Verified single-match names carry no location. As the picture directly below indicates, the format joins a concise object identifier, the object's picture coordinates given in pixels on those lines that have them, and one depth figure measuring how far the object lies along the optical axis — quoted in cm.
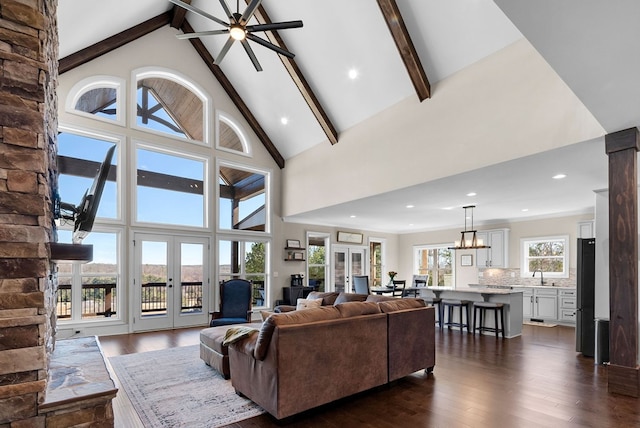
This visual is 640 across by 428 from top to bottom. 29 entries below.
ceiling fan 447
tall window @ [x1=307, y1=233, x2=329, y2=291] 1035
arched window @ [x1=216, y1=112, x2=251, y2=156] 888
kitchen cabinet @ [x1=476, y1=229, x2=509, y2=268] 953
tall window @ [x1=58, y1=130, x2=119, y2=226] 661
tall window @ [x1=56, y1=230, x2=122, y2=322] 657
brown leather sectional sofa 304
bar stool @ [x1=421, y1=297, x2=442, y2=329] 750
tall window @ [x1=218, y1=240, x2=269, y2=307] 852
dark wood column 378
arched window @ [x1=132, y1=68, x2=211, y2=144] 777
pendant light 784
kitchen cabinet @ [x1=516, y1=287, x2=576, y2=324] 801
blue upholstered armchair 605
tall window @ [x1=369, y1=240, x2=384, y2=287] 1217
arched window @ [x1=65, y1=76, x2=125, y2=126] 677
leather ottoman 423
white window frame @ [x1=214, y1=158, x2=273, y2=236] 845
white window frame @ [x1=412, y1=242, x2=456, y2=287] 1090
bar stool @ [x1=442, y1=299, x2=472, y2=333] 713
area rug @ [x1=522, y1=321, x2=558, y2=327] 800
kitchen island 675
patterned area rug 320
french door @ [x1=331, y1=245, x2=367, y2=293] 1095
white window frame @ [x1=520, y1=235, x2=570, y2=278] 864
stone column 193
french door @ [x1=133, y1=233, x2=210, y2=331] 730
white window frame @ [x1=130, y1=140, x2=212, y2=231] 732
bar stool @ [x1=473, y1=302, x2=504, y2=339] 663
